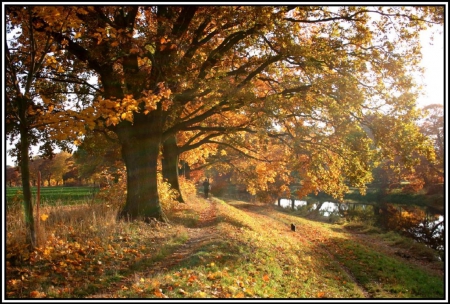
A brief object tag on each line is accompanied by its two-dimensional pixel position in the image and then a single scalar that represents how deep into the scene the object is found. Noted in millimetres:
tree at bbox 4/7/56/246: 6830
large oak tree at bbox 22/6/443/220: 10117
